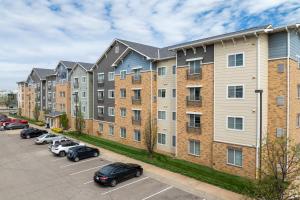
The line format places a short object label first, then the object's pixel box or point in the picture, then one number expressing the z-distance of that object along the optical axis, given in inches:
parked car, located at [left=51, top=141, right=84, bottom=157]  1109.7
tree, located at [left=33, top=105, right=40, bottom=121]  2319.1
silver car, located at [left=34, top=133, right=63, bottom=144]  1387.8
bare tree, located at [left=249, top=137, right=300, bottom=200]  494.9
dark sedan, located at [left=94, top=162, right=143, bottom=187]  735.1
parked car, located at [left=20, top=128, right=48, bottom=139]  1568.7
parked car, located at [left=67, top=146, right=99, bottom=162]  1019.9
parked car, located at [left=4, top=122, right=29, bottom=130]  1952.1
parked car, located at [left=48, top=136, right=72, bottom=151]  1174.7
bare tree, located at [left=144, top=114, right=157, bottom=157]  1076.5
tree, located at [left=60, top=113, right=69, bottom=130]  1848.3
